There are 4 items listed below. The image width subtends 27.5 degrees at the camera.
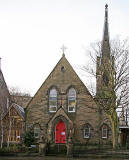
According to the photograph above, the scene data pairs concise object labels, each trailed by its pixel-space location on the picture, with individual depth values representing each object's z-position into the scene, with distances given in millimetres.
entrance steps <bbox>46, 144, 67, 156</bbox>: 24848
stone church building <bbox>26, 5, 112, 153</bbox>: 30594
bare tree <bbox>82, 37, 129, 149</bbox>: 26172
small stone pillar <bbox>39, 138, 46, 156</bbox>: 24234
